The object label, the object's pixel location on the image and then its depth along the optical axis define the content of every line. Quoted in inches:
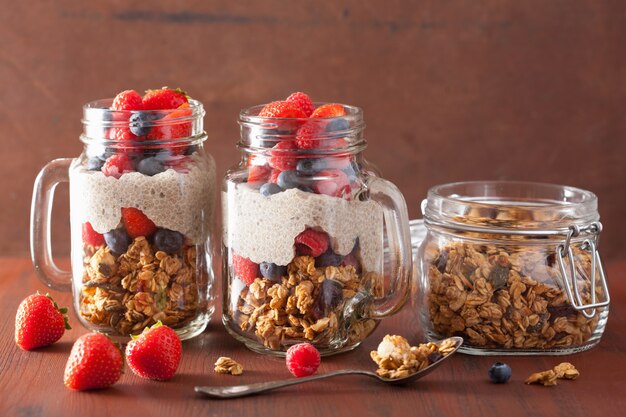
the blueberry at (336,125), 28.2
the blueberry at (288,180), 28.0
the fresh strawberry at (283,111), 28.4
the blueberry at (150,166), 28.8
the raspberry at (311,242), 28.0
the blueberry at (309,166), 28.2
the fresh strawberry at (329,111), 28.7
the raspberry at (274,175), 28.2
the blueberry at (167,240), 29.0
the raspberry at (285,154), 28.2
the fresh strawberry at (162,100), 29.3
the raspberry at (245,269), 28.6
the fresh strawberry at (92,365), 26.7
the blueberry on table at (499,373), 27.4
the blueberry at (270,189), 28.1
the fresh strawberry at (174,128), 29.0
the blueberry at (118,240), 28.9
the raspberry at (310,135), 28.1
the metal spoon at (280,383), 26.6
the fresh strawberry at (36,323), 29.3
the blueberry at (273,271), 28.2
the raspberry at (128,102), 29.0
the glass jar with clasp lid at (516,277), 28.6
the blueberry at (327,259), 28.1
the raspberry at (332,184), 28.1
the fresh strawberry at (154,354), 27.2
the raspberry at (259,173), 28.5
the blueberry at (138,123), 28.8
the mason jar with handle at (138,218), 28.8
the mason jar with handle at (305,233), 28.0
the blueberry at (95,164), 29.1
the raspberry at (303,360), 27.5
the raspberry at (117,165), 28.8
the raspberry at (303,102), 28.9
